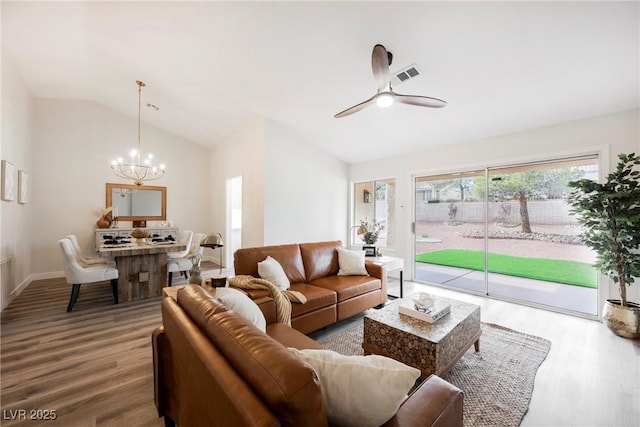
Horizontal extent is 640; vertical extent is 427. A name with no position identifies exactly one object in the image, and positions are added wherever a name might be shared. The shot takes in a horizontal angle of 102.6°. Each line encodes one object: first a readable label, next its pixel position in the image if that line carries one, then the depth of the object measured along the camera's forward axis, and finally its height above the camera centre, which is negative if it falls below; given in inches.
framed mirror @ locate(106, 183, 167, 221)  225.8 +10.2
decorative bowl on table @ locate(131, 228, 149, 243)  175.6 -15.3
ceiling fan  80.4 +42.7
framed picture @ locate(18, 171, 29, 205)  157.9 +16.2
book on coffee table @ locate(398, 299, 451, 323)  82.3 -32.4
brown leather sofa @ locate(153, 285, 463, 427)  27.6 -21.2
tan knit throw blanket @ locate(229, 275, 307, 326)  87.4 -29.5
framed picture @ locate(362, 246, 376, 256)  155.8 -22.7
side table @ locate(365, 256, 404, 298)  140.7 -27.2
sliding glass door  141.9 -10.9
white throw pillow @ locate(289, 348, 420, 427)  33.7 -23.5
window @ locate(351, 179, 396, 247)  211.0 +6.1
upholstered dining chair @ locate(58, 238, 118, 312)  127.0 -31.2
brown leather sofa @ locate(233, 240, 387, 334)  101.6 -32.8
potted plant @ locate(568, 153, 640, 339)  104.7 -7.2
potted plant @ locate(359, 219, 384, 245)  161.0 -14.1
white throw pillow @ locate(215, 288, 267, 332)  61.7 -22.6
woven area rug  68.2 -52.0
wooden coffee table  71.9 -37.6
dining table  146.3 -32.6
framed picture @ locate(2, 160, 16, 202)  130.5 +16.2
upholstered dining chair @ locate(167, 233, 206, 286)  165.6 -32.0
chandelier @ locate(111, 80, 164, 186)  223.8 +38.2
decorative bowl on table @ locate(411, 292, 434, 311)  85.9 -30.0
